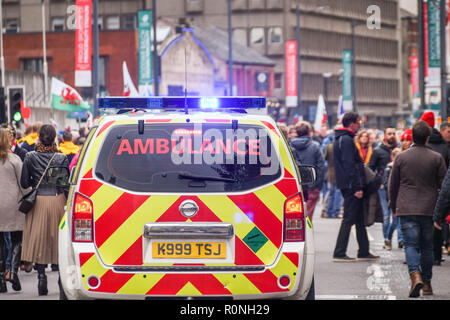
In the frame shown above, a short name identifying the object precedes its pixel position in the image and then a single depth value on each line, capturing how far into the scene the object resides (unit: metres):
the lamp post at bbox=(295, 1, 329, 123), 61.18
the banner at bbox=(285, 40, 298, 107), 66.19
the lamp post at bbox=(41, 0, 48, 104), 54.50
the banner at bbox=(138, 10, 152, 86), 45.78
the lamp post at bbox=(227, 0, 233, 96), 53.16
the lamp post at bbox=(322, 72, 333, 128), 97.39
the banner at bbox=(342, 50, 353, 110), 68.20
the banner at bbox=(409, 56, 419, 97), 88.19
